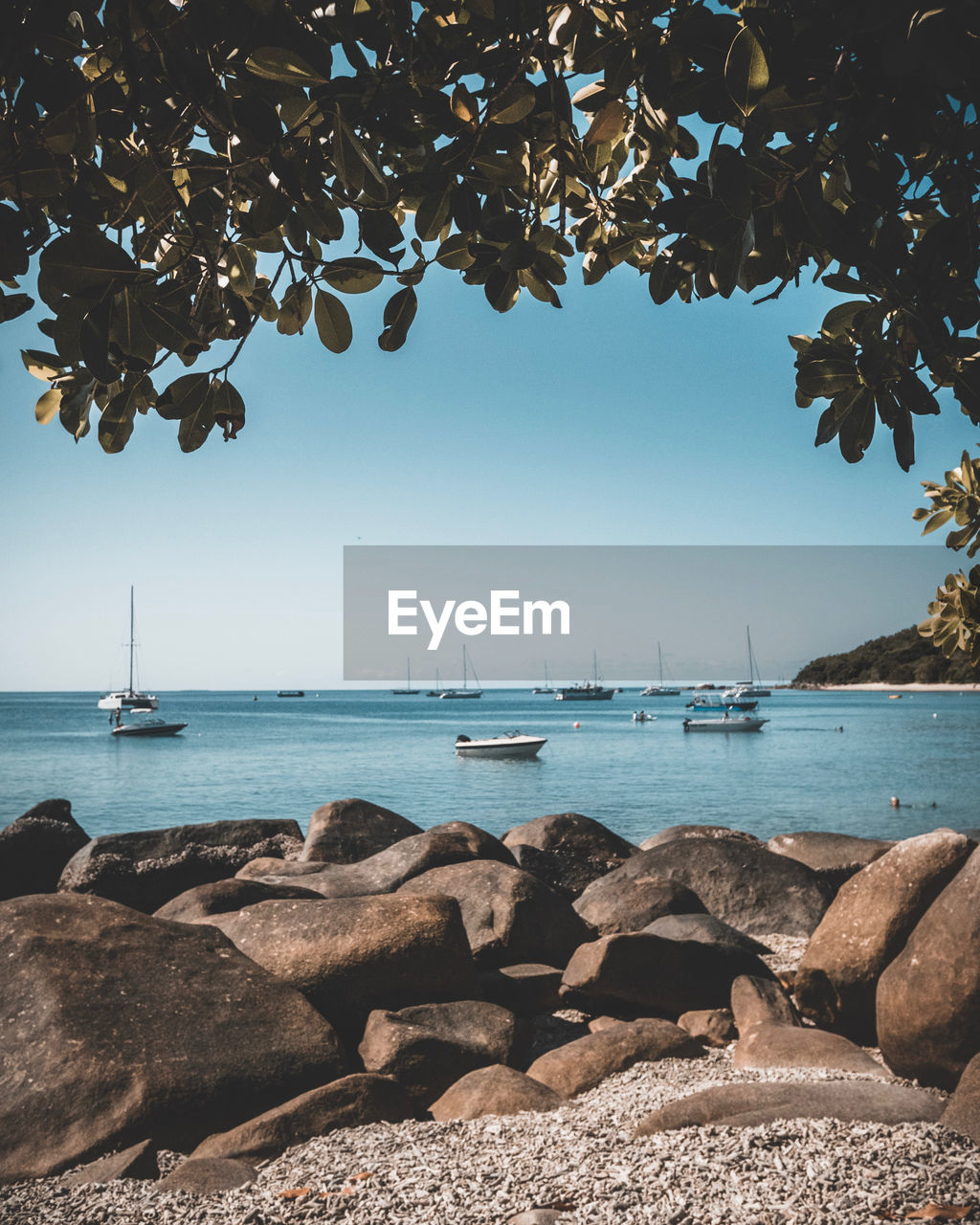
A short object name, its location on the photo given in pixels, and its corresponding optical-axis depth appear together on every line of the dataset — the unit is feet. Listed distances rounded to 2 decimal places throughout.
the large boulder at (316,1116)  13.24
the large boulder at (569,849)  37.70
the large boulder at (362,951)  18.78
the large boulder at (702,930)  24.41
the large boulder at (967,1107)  11.52
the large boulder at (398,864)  28.30
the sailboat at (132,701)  327.06
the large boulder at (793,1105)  11.62
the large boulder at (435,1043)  16.80
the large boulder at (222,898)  24.66
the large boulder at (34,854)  37.11
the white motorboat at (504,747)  145.07
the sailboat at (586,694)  560.61
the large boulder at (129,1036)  13.61
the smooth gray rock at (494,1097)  15.06
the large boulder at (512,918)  24.25
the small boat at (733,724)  214.28
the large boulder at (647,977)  21.42
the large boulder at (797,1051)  16.58
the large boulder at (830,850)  39.27
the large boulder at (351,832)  38.88
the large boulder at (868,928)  18.42
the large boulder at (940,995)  15.03
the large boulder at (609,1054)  17.10
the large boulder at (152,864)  32.68
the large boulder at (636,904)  28.02
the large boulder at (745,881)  32.04
